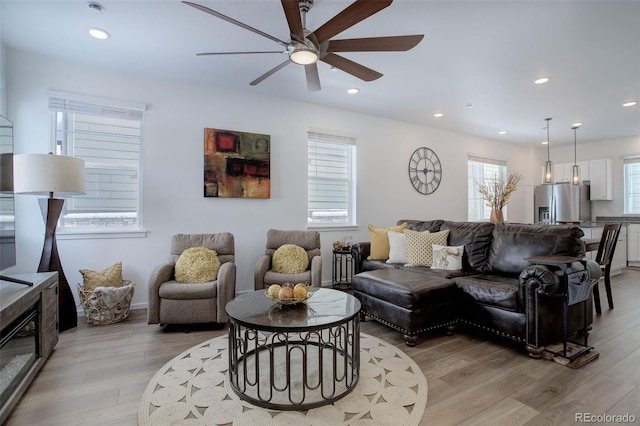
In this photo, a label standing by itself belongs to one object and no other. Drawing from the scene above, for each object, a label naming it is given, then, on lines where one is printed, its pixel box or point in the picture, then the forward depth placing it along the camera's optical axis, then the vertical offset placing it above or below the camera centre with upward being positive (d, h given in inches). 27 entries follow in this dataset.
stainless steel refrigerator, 256.5 +7.3
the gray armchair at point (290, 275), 134.3 -22.4
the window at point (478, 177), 254.5 +29.3
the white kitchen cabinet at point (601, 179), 256.2 +27.7
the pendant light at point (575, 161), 208.5 +45.8
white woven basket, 118.9 -38.0
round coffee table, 69.9 -39.1
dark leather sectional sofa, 94.4 -26.7
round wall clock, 220.7 +30.5
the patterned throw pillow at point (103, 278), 123.0 -26.8
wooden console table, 67.3 -25.9
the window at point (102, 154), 129.9 +25.5
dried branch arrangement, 193.5 +11.9
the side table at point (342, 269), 173.3 -34.3
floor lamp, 100.9 +8.1
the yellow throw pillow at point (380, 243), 158.2 -16.3
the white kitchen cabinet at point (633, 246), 237.1 -26.5
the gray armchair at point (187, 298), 112.6 -31.8
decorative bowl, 79.8 -23.4
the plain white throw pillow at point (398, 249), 149.8 -18.2
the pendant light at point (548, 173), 193.2 +24.4
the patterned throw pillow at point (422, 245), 142.3 -15.5
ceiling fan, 68.6 +45.1
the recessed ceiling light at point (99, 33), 105.4 +62.2
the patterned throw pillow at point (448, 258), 133.6 -20.3
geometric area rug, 65.7 -44.2
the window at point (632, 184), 247.7 +22.4
